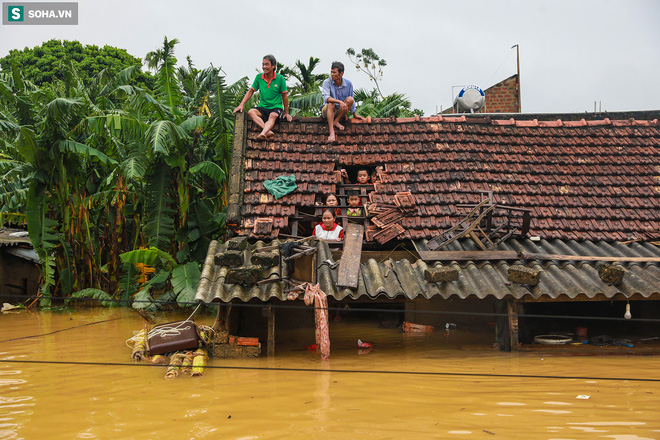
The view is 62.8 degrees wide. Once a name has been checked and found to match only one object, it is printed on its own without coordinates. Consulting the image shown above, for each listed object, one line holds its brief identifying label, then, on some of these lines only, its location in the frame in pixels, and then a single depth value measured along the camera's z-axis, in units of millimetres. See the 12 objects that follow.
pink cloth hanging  6750
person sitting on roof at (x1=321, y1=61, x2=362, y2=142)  9867
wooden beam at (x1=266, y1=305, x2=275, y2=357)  7156
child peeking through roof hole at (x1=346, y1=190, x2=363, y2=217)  8875
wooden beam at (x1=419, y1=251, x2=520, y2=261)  7852
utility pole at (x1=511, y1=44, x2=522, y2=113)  18044
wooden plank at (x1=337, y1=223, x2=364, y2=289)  7184
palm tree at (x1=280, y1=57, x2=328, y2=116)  18109
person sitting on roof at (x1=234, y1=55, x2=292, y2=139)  9812
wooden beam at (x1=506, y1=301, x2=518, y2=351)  7349
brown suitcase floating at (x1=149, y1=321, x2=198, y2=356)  6961
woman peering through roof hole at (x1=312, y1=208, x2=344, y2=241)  8445
